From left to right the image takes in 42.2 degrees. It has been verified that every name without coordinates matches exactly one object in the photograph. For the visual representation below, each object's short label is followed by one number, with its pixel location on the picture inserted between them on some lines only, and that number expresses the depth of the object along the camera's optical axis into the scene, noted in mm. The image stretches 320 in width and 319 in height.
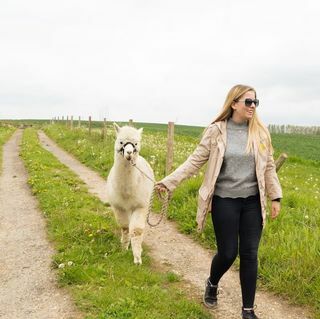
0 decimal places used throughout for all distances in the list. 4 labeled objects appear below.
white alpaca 6215
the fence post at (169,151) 11914
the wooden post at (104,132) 21906
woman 4652
